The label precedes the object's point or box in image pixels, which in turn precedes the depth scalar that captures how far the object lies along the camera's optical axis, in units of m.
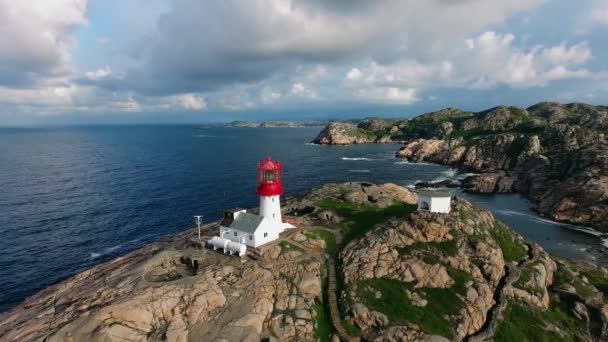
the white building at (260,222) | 40.94
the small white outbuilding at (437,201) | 43.31
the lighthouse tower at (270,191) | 43.19
